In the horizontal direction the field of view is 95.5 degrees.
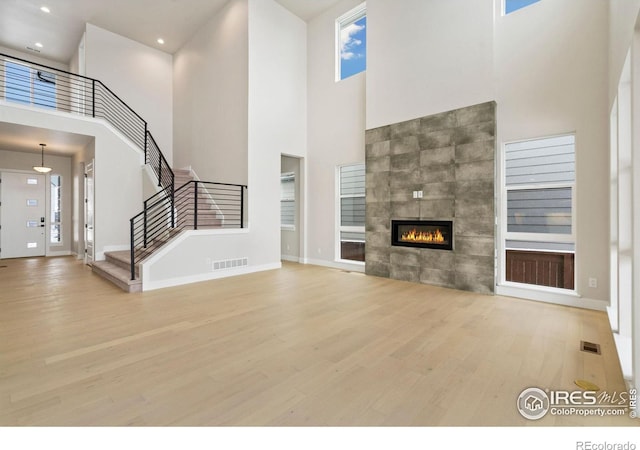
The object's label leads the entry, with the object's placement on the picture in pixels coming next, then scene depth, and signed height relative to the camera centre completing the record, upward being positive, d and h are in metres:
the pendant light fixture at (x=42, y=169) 7.38 +1.43
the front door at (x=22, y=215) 8.08 +0.24
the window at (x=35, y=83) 8.67 +4.33
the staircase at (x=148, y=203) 5.45 +0.64
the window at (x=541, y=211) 4.14 +0.17
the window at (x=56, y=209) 8.81 +0.43
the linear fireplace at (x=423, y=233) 5.04 -0.20
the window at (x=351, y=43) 6.74 +4.32
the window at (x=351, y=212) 6.73 +0.26
